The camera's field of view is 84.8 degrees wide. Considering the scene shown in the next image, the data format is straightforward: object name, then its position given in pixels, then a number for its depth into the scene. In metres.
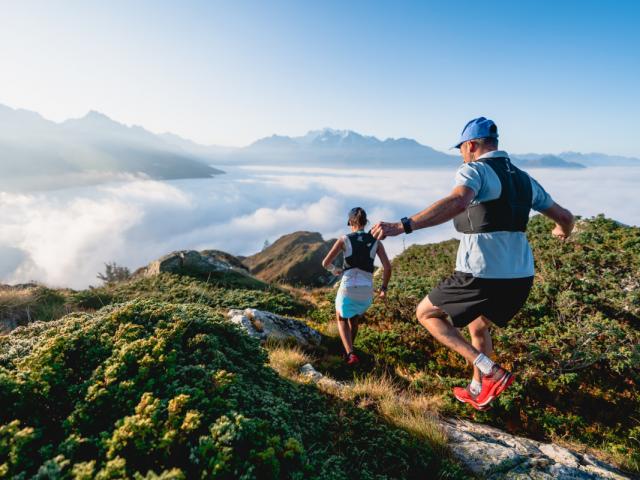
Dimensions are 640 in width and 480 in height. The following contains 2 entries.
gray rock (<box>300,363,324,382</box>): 5.06
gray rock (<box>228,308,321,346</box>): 7.09
